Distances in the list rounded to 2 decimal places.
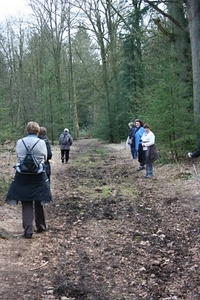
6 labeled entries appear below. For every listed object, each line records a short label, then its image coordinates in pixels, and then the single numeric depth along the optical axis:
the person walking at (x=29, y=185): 5.95
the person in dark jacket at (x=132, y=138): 16.07
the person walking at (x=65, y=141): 16.78
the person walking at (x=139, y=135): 13.45
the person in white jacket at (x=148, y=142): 11.76
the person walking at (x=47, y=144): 8.98
